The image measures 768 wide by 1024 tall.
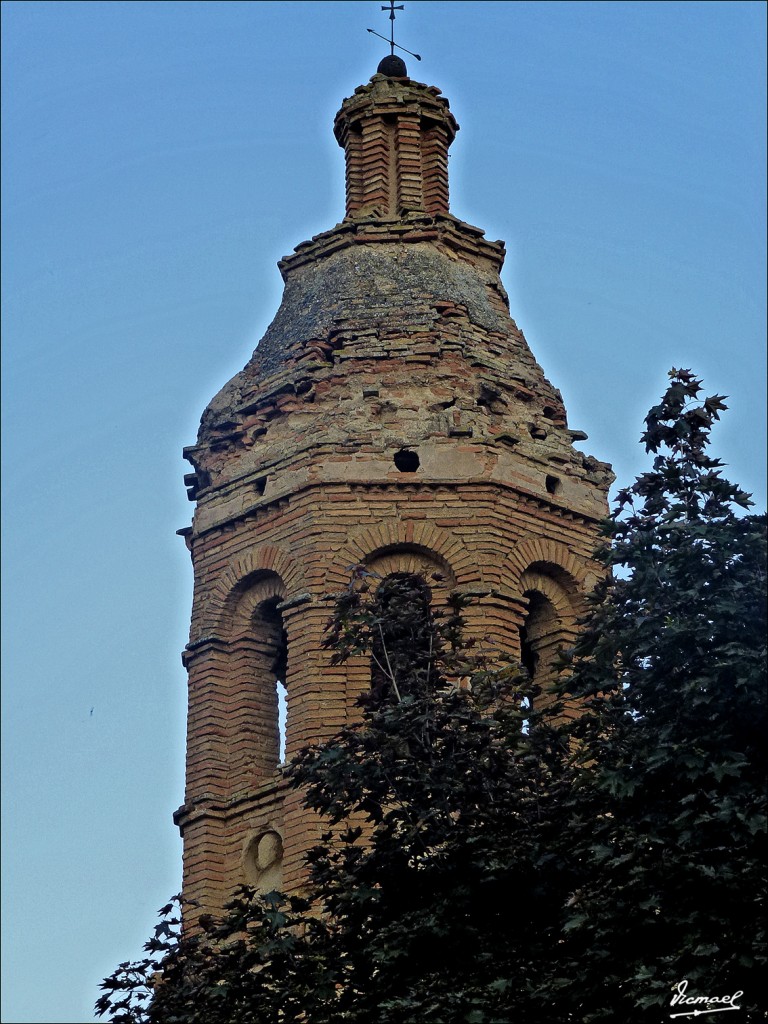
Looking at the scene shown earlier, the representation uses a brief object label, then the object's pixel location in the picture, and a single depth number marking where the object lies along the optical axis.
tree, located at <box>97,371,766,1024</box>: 14.60
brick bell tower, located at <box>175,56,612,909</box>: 20.00
